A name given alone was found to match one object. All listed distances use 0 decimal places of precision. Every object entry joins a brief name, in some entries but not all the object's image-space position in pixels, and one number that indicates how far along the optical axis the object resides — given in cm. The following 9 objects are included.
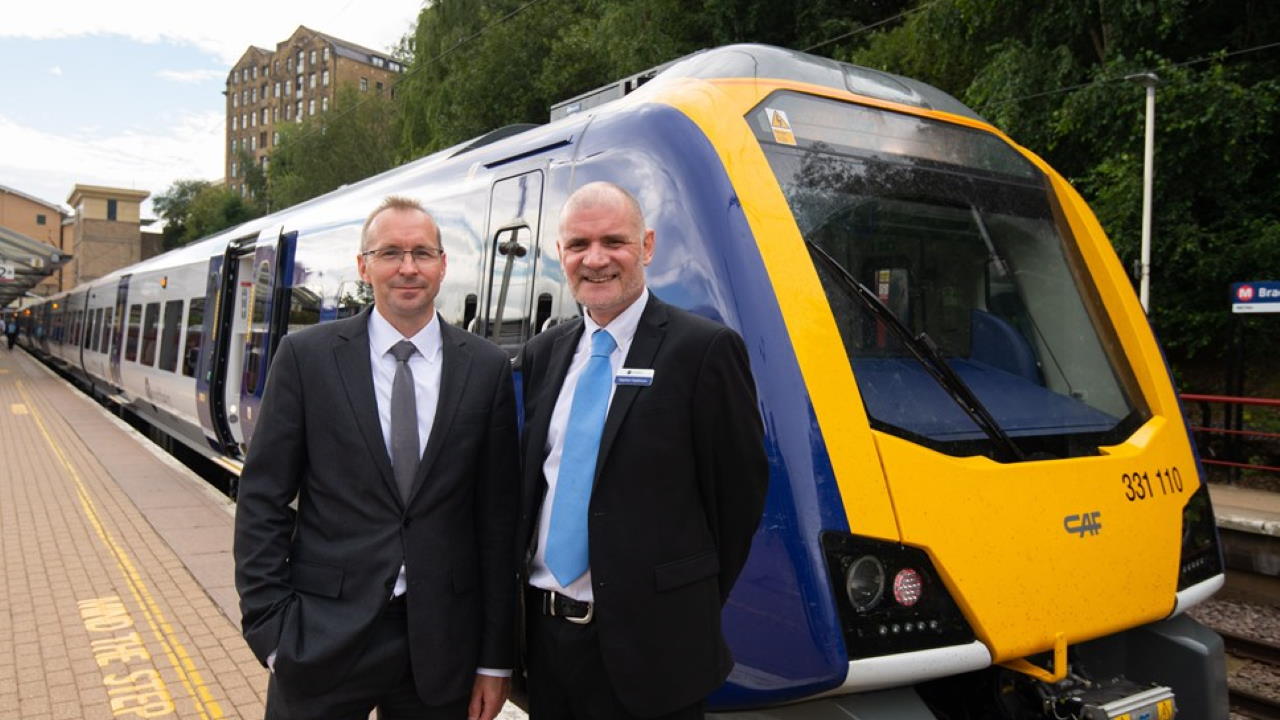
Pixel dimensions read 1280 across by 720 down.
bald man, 210
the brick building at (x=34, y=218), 7344
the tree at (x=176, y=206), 8519
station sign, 1069
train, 278
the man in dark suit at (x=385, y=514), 223
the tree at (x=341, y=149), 3931
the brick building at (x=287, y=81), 8162
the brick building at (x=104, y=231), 6153
